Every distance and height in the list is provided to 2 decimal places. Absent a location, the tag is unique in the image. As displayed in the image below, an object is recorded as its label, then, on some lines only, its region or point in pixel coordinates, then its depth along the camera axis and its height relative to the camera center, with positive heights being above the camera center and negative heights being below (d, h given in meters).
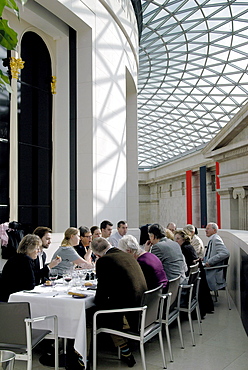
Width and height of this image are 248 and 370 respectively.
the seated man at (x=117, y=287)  5.39 -1.08
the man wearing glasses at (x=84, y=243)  9.05 -0.82
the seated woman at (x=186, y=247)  8.75 -0.89
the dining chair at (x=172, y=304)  5.98 -1.55
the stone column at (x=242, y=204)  17.02 +0.08
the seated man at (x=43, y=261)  6.76 -0.95
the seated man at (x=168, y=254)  7.25 -0.87
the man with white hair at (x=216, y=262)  9.41 -1.34
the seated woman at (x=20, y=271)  5.83 -0.92
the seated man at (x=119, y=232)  11.27 -0.70
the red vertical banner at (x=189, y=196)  31.97 +0.85
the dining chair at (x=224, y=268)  9.04 -1.44
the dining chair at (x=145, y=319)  5.18 -1.52
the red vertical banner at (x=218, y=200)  24.50 +0.39
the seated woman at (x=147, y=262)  6.12 -0.86
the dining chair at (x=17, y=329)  4.53 -1.41
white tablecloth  5.32 -1.39
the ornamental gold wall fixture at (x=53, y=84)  13.88 +4.30
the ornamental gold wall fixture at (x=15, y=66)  11.92 +4.29
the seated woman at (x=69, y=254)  7.62 -0.89
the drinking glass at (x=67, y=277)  6.33 -1.17
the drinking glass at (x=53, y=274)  6.75 -1.11
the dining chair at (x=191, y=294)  6.84 -1.60
